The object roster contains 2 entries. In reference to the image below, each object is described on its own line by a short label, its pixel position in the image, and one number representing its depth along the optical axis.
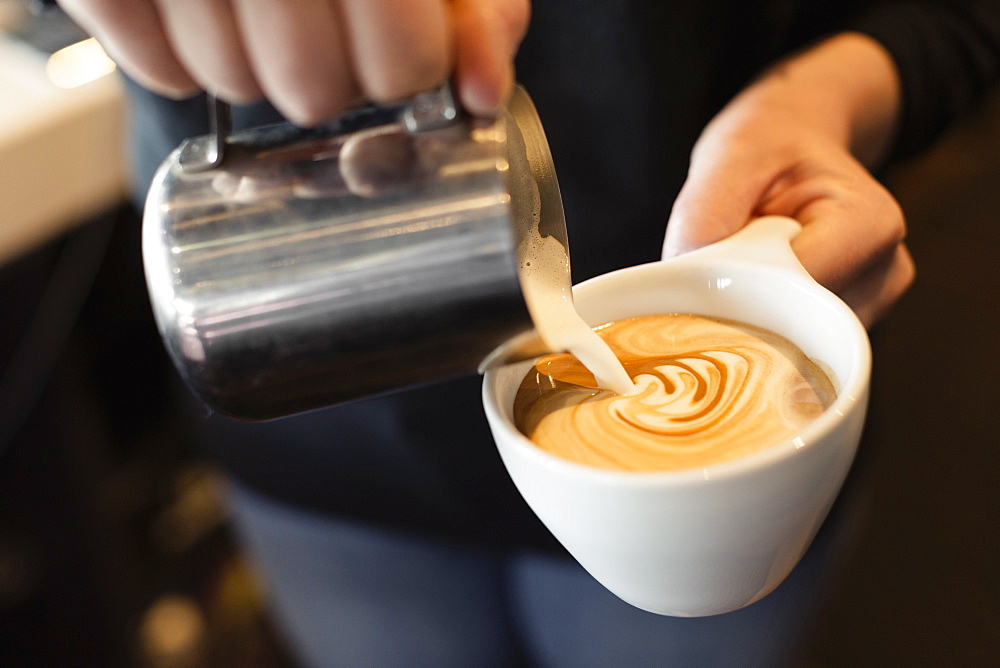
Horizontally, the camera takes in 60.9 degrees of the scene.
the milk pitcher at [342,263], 0.45
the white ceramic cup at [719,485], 0.43
